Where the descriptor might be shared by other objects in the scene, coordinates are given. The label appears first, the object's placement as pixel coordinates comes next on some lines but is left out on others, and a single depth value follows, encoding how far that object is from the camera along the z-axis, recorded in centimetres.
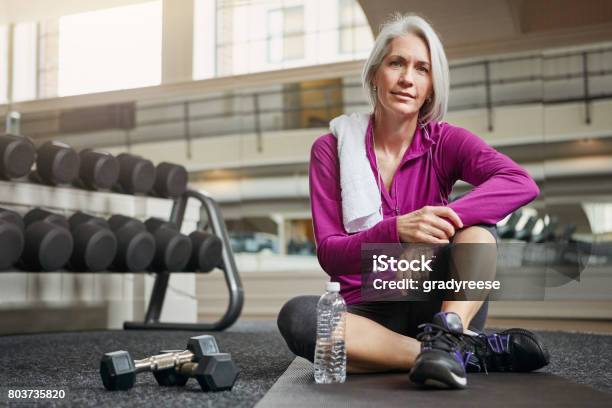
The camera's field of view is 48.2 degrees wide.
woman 149
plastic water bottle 148
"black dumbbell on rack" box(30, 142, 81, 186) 291
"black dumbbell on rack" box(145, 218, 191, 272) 307
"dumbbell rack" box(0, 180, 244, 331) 304
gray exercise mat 123
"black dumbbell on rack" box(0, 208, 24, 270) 240
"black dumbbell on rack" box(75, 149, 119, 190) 303
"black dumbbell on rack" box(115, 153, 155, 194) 317
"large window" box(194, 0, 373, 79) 464
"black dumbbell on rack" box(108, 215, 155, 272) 290
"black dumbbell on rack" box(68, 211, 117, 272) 274
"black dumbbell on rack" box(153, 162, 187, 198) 331
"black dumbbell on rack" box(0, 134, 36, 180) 266
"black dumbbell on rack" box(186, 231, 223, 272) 320
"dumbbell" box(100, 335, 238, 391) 140
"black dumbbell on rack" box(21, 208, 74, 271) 257
